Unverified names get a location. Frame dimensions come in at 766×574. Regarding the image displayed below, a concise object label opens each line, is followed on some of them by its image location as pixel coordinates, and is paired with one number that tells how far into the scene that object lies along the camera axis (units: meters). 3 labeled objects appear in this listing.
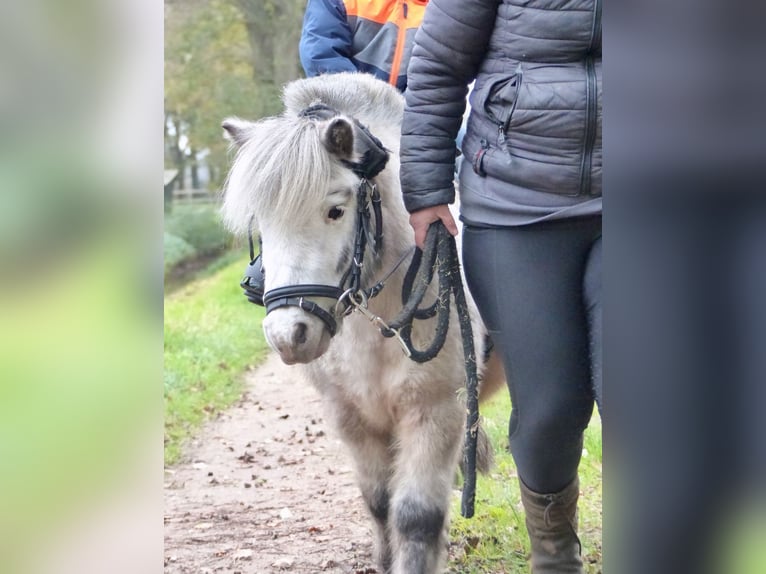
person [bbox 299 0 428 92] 6.61
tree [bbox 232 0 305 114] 20.28
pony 5.16
